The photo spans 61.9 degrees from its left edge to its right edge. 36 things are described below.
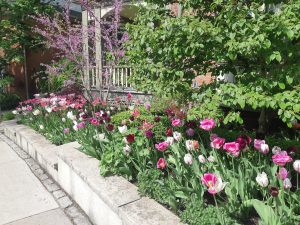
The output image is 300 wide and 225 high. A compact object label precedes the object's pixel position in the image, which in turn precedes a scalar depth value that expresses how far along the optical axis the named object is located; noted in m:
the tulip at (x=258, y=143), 1.97
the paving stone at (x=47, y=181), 3.50
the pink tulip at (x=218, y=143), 2.01
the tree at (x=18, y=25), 7.39
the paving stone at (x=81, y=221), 2.59
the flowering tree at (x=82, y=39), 4.79
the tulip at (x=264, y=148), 1.90
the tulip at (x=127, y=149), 2.55
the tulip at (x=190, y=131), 2.48
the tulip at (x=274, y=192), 1.50
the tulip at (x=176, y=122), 2.48
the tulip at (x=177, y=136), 2.31
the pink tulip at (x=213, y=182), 1.61
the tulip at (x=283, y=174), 1.66
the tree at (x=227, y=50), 1.77
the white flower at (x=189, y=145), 2.17
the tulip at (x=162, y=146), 2.20
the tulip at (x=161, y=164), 2.13
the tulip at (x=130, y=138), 2.48
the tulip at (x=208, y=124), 2.12
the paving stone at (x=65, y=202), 2.94
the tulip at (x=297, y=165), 1.66
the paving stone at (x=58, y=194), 3.15
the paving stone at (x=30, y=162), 4.15
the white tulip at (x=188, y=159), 1.98
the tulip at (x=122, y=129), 2.77
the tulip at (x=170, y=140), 2.30
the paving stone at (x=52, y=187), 3.33
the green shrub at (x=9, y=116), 7.12
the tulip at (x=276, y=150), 1.90
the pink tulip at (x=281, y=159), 1.71
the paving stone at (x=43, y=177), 3.65
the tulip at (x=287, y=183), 1.62
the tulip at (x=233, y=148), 1.91
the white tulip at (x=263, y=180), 1.62
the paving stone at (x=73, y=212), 2.74
